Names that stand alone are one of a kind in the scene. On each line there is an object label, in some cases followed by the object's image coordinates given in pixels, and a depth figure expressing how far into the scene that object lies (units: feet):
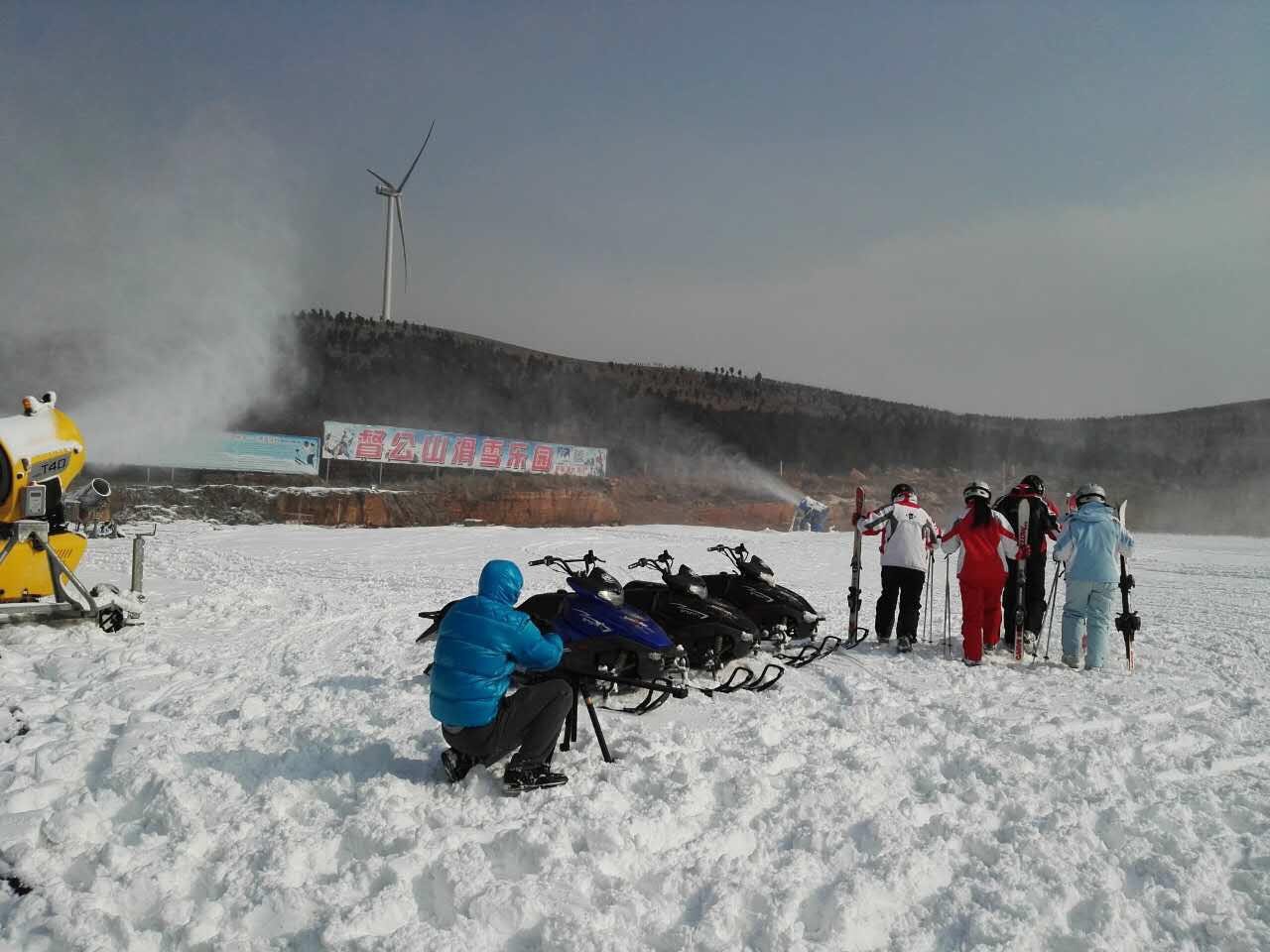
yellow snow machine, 26.21
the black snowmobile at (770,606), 26.08
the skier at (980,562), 26.20
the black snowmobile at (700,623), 22.88
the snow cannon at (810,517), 110.22
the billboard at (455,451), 95.76
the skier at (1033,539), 29.45
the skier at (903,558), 28.30
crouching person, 14.08
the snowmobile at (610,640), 19.67
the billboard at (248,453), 84.89
